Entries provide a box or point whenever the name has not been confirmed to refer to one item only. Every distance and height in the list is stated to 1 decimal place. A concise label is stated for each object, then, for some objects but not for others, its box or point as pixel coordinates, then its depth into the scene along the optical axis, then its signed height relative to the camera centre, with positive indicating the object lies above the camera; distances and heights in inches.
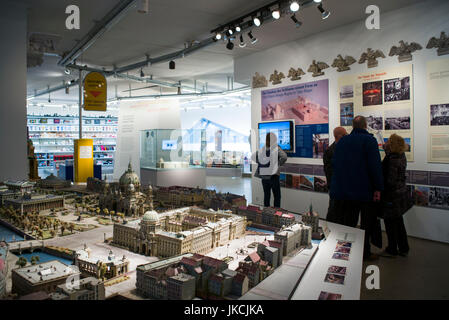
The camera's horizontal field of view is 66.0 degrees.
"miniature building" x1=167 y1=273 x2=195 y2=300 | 94.4 -37.5
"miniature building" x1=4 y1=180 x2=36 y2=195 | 246.4 -23.7
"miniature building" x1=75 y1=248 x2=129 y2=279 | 119.5 -40.2
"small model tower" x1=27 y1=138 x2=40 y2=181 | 405.5 -13.4
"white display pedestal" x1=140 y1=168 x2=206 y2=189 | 438.6 -32.3
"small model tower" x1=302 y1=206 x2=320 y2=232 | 163.8 -33.1
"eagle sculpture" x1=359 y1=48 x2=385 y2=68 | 267.7 +74.7
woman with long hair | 199.3 -18.5
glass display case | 459.5 +4.5
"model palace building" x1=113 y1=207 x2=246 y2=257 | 147.9 -38.1
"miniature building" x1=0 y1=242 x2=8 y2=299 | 95.9 -37.3
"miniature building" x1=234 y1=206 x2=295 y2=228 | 186.4 -36.2
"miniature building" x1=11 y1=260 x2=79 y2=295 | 98.4 -36.7
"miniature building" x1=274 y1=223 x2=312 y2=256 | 133.2 -34.2
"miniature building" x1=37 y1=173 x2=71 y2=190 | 354.7 -32.0
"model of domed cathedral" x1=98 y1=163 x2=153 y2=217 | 248.8 -34.6
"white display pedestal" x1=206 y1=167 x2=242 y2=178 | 700.7 -41.5
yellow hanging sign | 388.2 +70.0
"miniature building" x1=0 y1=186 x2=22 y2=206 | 238.7 -28.9
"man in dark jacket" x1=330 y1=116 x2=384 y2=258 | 168.9 -12.2
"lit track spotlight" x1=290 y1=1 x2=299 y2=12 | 223.8 +94.7
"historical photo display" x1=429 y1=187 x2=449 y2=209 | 236.9 -32.2
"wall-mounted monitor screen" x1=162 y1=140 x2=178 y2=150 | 472.1 +10.7
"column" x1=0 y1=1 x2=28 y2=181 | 266.5 +48.3
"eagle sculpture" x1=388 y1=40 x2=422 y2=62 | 248.7 +74.3
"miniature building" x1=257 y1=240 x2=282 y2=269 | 118.6 -35.4
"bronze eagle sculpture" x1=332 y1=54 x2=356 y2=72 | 286.4 +74.8
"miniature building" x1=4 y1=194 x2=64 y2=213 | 231.0 -34.6
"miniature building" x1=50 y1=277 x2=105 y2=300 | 84.9 -35.3
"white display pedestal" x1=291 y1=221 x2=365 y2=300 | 91.3 -37.1
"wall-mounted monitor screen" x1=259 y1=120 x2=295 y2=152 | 334.6 +20.2
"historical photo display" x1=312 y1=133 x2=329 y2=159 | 308.0 +6.9
